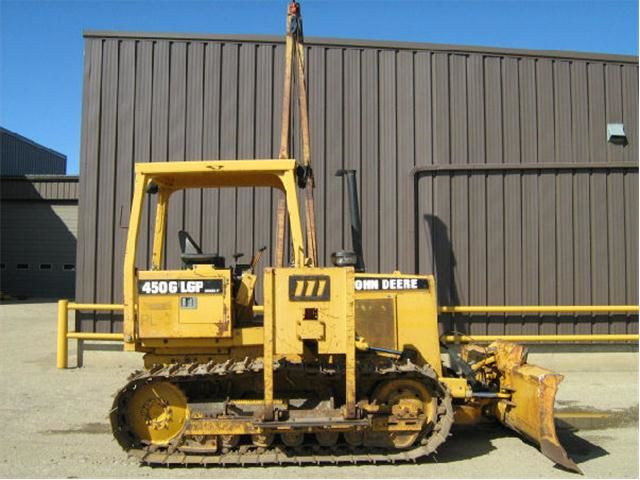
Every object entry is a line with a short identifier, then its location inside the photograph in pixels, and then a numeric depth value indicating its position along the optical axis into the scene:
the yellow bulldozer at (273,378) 5.56
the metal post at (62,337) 10.18
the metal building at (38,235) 26.30
